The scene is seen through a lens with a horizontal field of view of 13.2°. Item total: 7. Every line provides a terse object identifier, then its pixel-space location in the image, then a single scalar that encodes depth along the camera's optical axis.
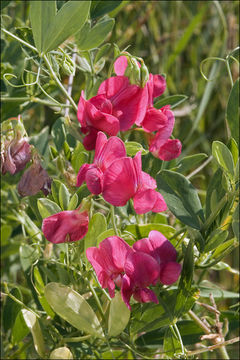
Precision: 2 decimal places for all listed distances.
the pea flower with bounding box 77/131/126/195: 0.45
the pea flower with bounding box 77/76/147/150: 0.47
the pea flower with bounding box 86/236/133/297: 0.45
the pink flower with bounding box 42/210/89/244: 0.45
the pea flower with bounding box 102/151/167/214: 0.45
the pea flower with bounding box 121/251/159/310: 0.45
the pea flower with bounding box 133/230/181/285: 0.46
